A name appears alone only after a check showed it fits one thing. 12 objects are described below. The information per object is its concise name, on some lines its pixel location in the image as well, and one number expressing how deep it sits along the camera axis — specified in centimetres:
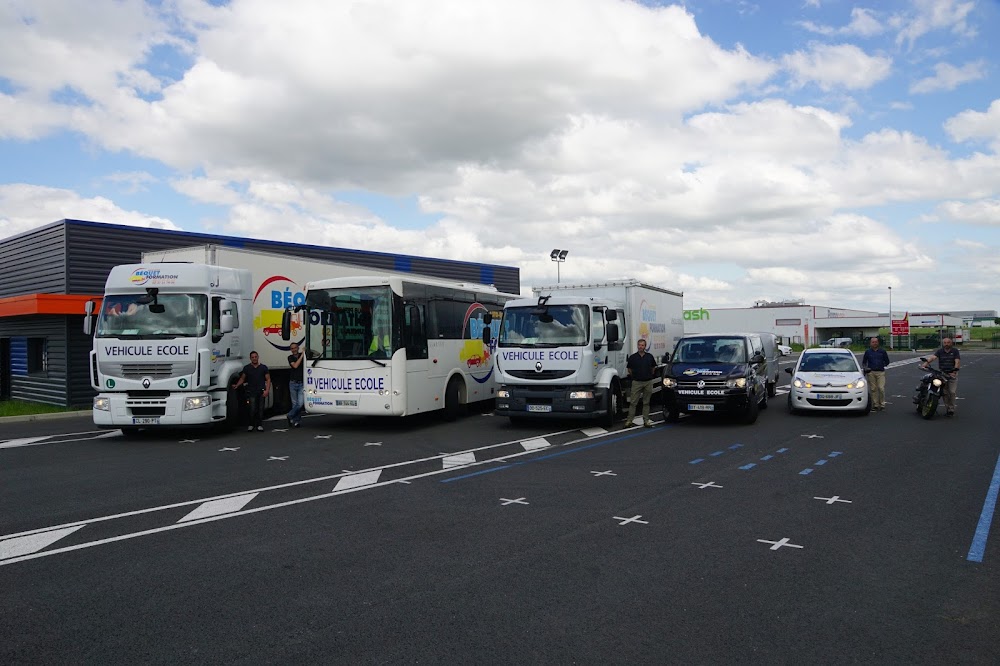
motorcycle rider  1479
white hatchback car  1509
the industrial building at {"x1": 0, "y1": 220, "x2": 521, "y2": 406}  1994
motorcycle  1456
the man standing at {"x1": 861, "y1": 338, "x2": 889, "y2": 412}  1645
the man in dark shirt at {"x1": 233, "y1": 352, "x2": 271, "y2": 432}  1373
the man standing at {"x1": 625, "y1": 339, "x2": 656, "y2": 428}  1418
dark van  1373
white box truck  1359
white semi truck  1270
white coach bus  1323
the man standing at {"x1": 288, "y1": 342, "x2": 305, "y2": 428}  1490
